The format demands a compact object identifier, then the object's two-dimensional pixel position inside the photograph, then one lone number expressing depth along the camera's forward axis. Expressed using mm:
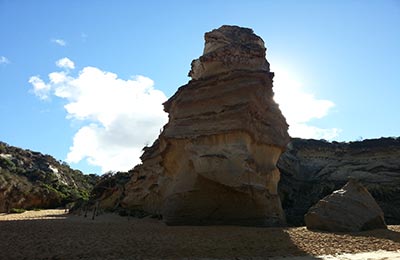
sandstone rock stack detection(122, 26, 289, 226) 16766
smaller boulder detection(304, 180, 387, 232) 15508
